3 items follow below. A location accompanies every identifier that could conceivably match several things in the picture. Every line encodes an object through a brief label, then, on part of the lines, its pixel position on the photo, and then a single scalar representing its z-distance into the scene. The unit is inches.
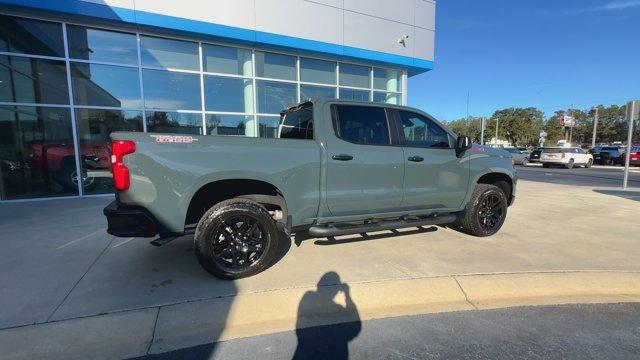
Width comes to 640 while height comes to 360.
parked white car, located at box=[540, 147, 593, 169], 894.4
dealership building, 326.6
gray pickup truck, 125.4
